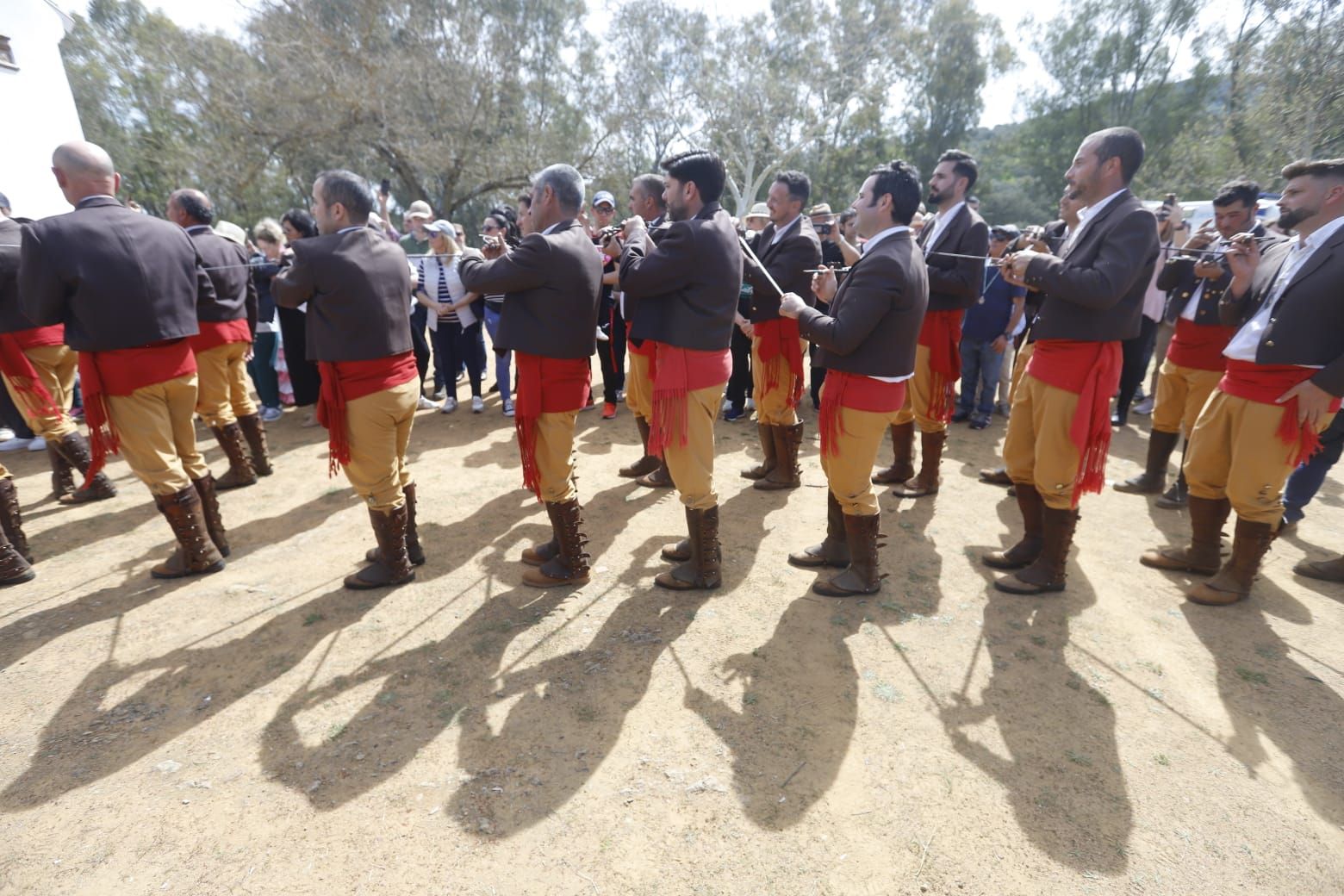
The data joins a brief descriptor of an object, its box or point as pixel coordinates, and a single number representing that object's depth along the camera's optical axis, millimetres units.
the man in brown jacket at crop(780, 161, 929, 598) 3072
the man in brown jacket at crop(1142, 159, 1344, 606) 3072
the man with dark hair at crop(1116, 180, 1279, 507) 4516
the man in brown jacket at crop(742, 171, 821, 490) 4730
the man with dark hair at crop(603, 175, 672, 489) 4613
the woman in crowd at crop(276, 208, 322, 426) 6289
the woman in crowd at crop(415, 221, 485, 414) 6324
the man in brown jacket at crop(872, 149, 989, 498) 4418
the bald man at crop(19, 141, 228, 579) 3297
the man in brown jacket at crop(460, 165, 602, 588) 3125
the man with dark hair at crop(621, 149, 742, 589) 3205
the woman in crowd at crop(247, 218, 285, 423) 6402
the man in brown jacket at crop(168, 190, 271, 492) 4633
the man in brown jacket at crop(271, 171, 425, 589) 3268
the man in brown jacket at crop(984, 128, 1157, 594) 3113
